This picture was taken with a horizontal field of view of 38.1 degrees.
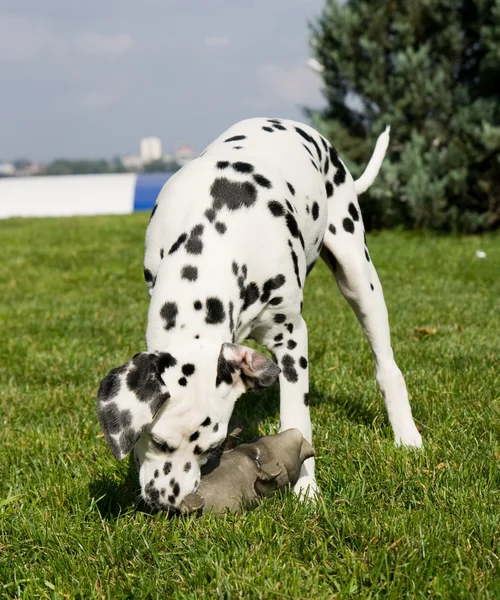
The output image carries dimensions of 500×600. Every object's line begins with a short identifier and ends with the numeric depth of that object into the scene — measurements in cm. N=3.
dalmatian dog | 291
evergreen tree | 1290
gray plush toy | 321
